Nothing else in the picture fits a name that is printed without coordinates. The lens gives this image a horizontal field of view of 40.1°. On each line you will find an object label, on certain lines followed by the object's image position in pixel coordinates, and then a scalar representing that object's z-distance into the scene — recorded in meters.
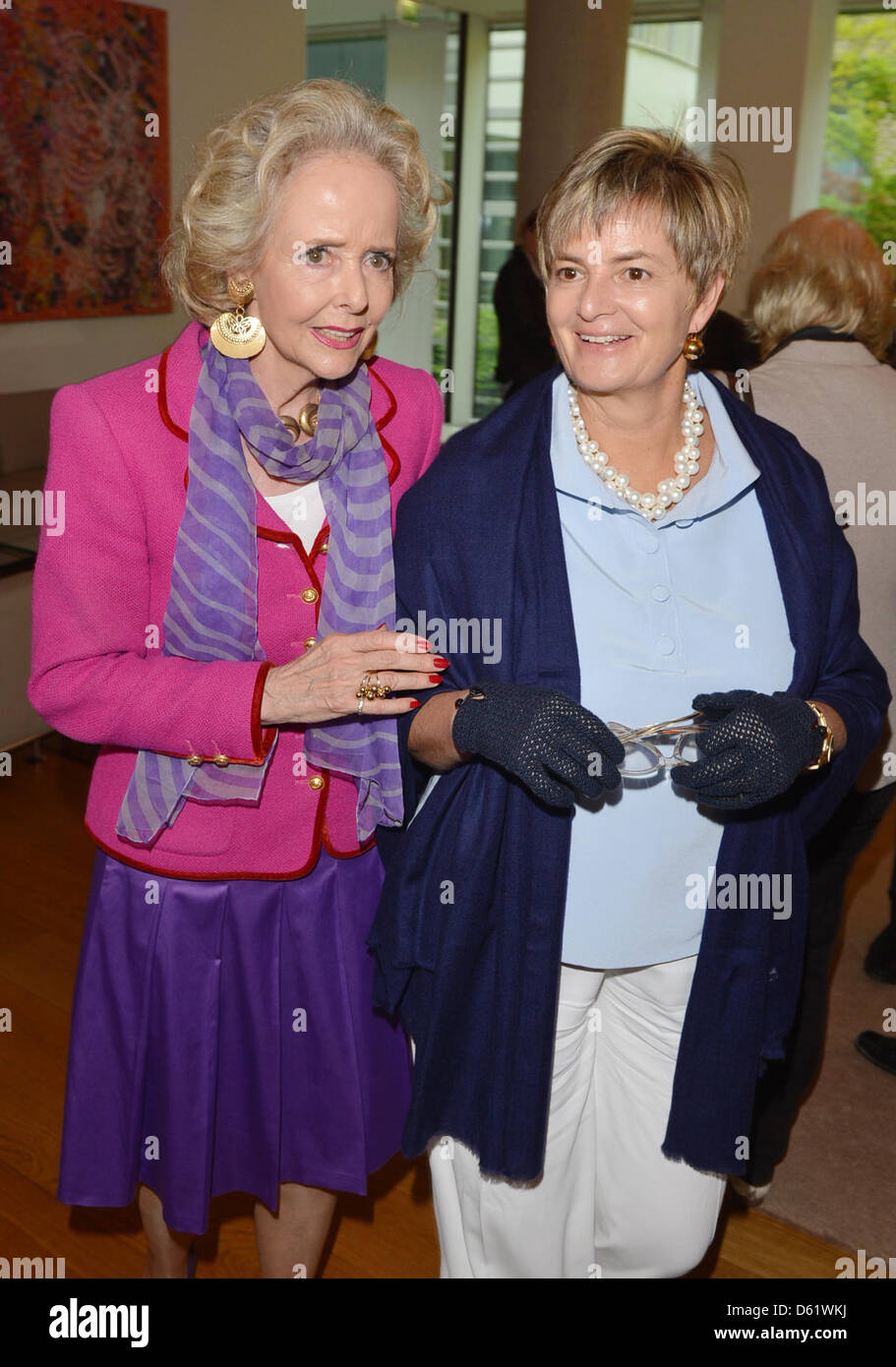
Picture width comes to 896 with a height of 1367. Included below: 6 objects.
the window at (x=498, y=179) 10.12
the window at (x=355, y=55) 9.97
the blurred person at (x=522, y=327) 5.93
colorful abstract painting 5.46
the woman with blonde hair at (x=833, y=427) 2.44
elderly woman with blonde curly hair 1.61
